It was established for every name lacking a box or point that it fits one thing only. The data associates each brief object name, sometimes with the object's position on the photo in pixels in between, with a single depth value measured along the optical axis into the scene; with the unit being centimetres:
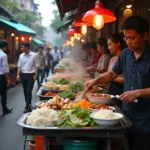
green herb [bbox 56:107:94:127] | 368
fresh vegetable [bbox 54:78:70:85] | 834
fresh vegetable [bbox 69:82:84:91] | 714
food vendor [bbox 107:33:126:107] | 583
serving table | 355
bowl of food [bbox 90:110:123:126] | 361
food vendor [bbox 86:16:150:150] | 357
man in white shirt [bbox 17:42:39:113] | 1009
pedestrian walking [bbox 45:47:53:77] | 2022
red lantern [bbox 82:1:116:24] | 587
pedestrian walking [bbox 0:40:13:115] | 913
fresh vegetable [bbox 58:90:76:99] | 617
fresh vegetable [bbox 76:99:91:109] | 451
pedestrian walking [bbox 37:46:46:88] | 1711
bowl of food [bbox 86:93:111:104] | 488
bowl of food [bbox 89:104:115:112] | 440
